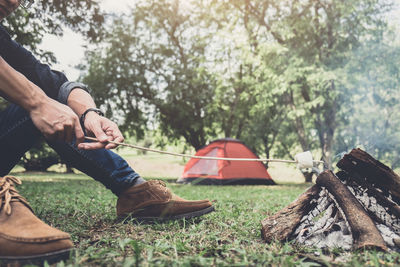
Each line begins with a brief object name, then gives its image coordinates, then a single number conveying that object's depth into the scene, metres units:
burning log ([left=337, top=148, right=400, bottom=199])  1.41
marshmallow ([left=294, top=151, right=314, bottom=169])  1.44
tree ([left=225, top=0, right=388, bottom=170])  8.89
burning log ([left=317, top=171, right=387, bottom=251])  1.27
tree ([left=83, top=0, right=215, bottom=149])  12.76
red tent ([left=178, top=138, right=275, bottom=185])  8.99
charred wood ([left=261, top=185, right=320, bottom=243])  1.47
